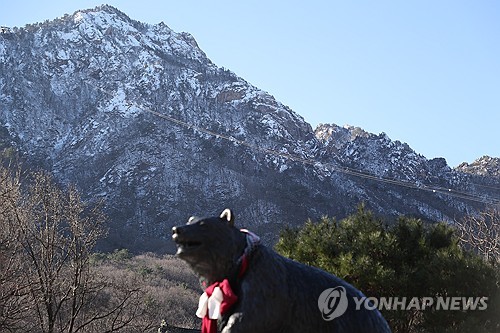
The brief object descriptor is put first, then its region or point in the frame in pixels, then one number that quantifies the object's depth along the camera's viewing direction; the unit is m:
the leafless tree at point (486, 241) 18.31
